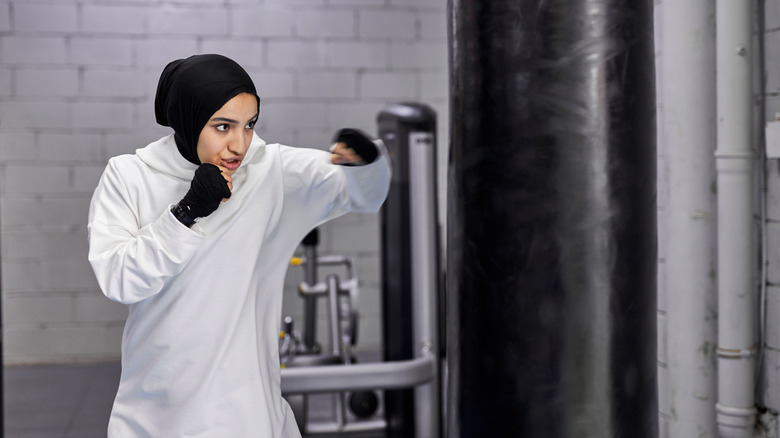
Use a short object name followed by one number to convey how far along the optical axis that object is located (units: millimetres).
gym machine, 2588
